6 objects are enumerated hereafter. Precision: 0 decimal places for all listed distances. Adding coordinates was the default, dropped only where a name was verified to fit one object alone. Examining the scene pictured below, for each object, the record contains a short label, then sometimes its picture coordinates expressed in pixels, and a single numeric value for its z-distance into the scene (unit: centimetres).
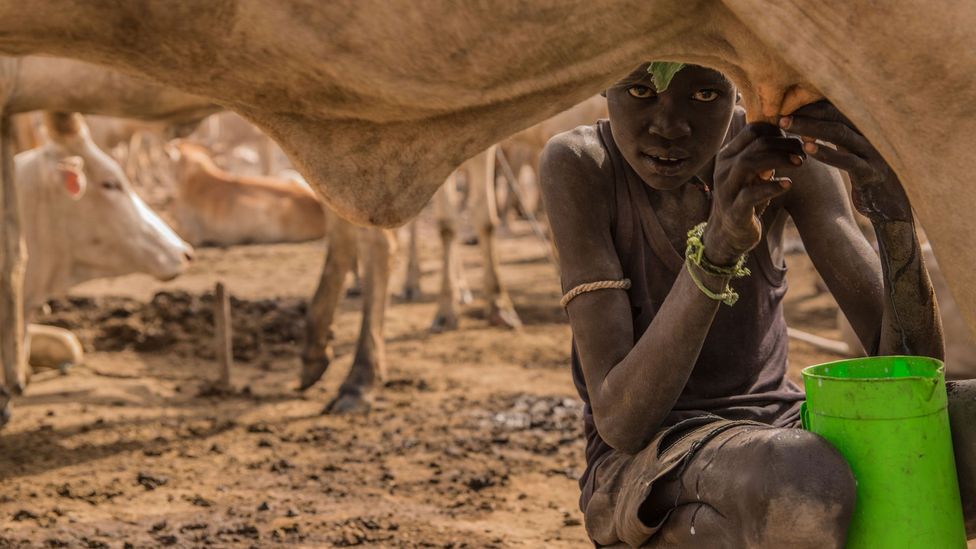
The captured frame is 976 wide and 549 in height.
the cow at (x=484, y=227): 788
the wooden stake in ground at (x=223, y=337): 605
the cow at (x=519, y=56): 146
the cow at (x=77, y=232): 661
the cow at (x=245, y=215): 1318
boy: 192
